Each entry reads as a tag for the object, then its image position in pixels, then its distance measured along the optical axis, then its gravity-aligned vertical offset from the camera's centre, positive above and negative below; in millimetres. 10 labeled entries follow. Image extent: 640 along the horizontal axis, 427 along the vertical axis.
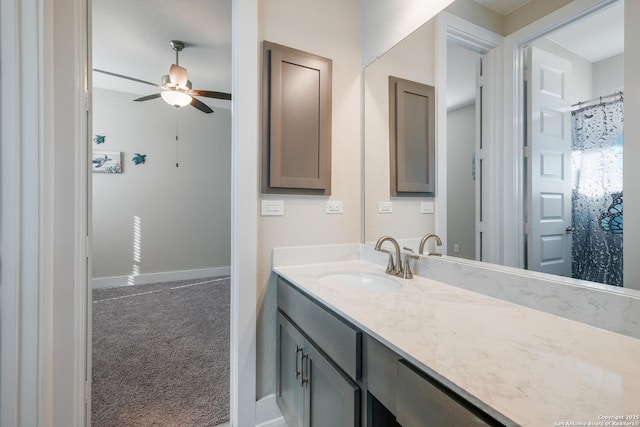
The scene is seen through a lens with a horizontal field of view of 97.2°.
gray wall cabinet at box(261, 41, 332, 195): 1562 +526
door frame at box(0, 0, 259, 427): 1092 +50
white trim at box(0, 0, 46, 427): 1085 +3
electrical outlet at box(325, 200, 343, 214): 1768 +35
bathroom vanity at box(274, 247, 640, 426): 519 -333
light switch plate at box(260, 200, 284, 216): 1585 +25
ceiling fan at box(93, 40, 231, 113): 2729 +1243
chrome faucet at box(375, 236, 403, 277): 1440 -259
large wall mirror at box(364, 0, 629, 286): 820 +247
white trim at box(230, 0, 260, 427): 1494 +39
